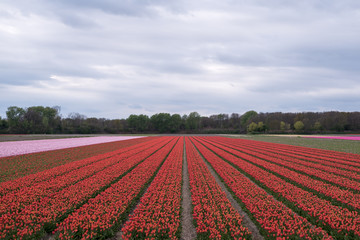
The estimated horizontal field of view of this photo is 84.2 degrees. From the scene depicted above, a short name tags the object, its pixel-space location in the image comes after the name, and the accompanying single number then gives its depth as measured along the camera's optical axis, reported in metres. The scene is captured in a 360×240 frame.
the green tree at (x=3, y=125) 110.98
